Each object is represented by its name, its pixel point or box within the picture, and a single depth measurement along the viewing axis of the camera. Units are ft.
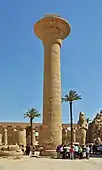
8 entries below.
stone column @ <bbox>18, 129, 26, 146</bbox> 159.54
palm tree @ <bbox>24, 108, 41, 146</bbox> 179.83
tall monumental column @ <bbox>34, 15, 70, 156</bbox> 80.07
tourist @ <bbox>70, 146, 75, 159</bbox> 72.21
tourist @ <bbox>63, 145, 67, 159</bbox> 73.10
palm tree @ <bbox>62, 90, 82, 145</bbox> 153.99
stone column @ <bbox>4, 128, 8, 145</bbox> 180.75
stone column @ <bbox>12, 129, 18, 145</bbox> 172.33
